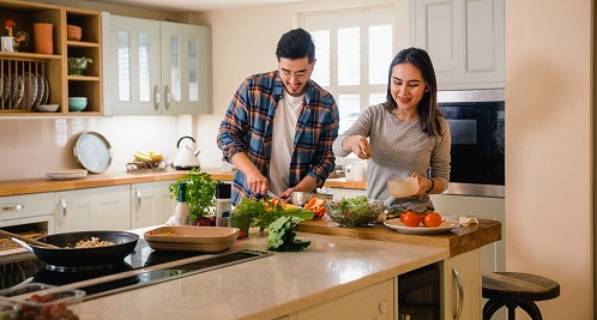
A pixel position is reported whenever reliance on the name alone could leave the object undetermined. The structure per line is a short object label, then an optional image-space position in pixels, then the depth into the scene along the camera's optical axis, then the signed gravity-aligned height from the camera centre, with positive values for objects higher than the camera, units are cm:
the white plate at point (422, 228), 257 -28
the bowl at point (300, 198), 307 -21
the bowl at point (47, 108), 515 +27
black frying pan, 213 -31
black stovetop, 199 -35
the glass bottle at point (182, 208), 278 -22
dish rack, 503 +42
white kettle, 604 -10
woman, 311 +5
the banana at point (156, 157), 609 -8
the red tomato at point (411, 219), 262 -26
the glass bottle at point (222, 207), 275 -22
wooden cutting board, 255 -31
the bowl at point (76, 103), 536 +31
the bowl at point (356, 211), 273 -23
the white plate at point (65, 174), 525 -19
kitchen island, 174 -36
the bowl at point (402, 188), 281 -16
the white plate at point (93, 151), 580 -3
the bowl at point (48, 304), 140 -29
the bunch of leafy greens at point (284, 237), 245 -29
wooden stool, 292 -57
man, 339 +7
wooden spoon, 222 -27
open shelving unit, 508 +60
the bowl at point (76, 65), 536 +58
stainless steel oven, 449 +3
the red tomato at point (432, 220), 259 -26
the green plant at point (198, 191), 278 -16
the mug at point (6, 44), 496 +68
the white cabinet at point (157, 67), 568 +63
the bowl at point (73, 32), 535 +81
